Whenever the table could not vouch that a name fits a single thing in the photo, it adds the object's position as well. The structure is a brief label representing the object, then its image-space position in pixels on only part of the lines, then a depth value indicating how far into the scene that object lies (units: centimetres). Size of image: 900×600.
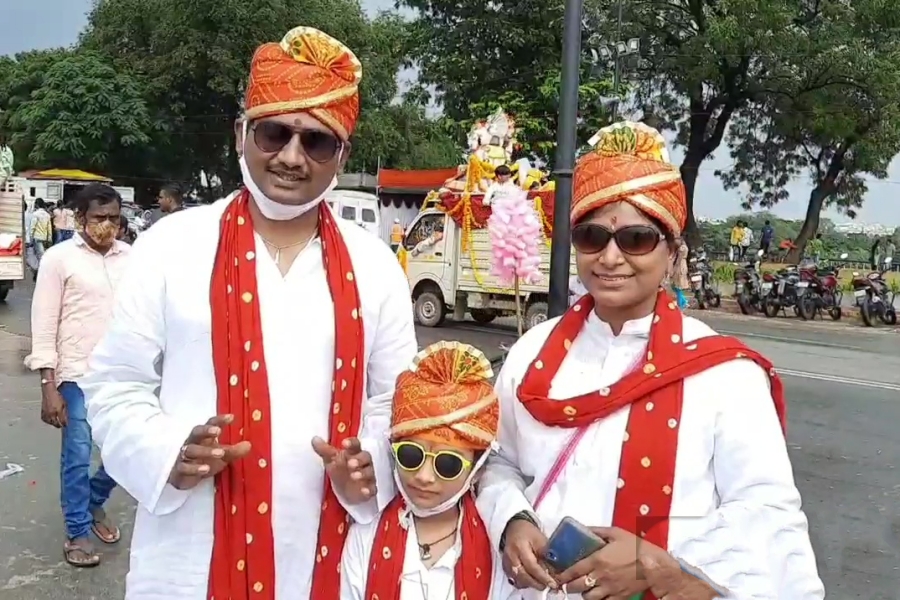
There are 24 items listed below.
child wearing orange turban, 198
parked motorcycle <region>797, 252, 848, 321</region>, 1636
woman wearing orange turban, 167
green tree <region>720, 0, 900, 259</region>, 1903
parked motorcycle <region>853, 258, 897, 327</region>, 1581
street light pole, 368
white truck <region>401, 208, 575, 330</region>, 1229
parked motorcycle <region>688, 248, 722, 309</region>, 1772
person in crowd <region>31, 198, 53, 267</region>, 1742
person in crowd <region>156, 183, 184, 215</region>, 879
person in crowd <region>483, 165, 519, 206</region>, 912
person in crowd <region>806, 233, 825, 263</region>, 2254
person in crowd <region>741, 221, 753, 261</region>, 2450
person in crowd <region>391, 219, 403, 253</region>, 1703
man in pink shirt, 406
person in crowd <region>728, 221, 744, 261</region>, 2453
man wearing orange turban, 191
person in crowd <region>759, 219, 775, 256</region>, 2488
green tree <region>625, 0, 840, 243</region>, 1900
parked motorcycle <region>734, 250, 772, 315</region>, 1694
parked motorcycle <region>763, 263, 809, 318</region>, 1647
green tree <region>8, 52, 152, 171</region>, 2986
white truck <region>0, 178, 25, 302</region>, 1313
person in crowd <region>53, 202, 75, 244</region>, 1706
